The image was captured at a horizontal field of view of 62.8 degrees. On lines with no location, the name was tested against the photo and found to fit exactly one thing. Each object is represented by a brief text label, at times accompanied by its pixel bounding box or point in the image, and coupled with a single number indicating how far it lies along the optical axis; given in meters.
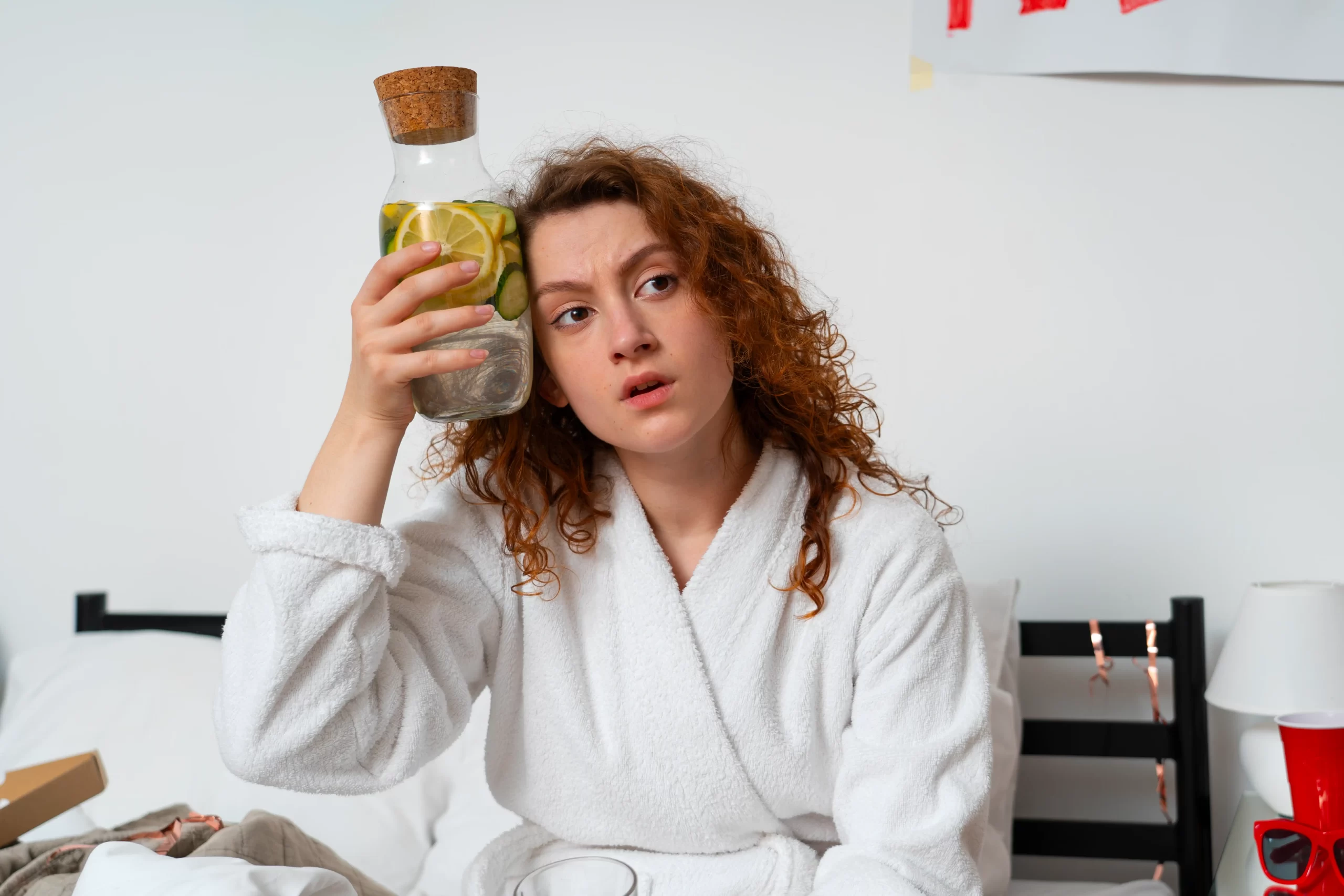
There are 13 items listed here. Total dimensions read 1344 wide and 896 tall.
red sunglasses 1.24
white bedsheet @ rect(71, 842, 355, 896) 0.91
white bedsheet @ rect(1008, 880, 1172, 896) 1.54
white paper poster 1.64
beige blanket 1.08
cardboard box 1.21
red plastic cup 1.26
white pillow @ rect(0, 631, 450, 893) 1.65
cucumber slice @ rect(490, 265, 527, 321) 0.93
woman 1.03
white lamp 1.43
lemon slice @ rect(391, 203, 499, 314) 0.90
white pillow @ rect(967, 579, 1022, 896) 1.48
